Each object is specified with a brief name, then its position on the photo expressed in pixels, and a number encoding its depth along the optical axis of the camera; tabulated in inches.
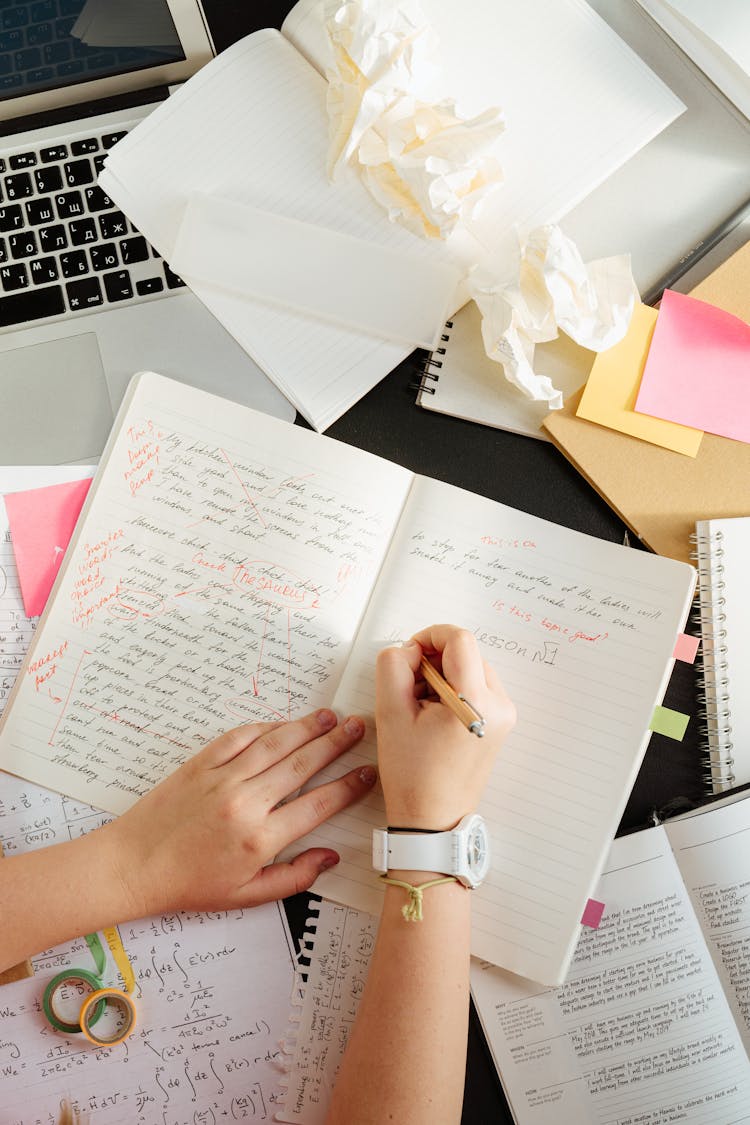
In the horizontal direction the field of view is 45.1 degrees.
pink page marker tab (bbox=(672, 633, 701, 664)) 29.2
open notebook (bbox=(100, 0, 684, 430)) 30.3
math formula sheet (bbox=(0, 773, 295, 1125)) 28.0
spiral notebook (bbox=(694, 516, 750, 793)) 29.6
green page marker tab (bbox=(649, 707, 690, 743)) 28.9
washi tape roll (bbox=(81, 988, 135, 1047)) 27.9
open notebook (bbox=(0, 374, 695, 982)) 29.0
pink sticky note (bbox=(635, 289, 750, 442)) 30.2
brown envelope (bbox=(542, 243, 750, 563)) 30.1
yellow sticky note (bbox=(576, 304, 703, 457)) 30.2
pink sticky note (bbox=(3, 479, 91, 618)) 30.3
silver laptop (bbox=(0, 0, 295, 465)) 30.0
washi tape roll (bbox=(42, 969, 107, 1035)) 28.1
